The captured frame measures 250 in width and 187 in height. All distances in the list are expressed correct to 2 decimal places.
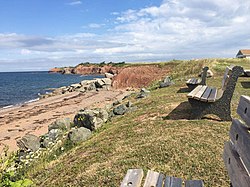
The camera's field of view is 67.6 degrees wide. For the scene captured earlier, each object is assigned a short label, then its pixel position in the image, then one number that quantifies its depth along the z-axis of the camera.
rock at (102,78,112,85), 25.92
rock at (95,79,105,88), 25.48
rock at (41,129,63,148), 6.14
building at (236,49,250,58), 44.01
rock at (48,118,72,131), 7.58
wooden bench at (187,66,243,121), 4.56
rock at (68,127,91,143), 5.66
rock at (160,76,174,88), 11.38
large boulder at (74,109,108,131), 6.53
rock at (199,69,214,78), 11.79
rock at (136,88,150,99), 9.83
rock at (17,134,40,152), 5.88
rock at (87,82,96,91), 25.32
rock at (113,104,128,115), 7.52
